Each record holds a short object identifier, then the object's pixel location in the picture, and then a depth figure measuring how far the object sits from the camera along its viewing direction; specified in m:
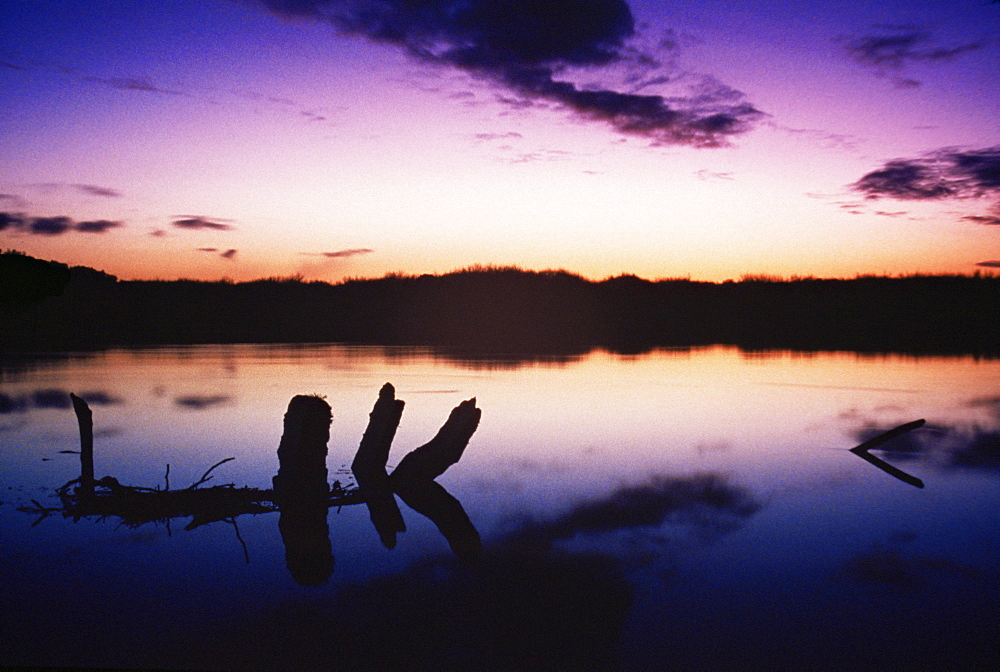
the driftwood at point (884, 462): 14.94
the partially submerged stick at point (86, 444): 10.98
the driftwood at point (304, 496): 10.45
